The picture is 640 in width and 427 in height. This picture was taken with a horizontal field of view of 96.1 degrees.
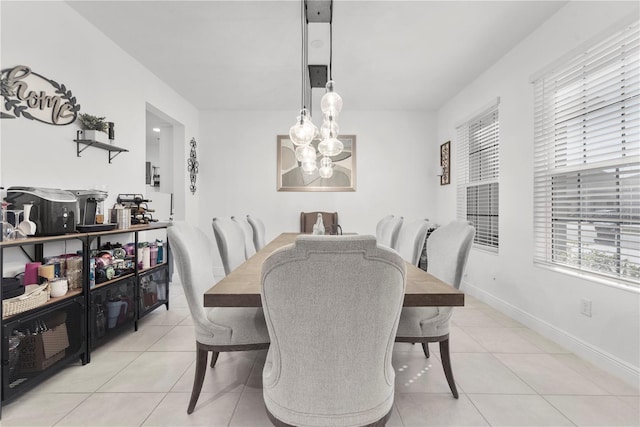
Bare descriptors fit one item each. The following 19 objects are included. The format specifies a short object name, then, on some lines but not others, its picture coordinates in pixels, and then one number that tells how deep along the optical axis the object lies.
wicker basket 1.55
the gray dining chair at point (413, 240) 2.13
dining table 1.10
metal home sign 1.80
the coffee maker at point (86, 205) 2.13
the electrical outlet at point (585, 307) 2.05
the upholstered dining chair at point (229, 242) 2.17
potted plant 2.32
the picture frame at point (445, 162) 4.30
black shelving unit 1.58
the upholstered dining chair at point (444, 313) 1.56
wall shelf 2.32
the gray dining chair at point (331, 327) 0.81
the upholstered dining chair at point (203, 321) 1.34
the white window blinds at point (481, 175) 3.29
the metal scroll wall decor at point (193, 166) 4.45
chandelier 2.06
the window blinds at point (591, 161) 1.84
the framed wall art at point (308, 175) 4.69
